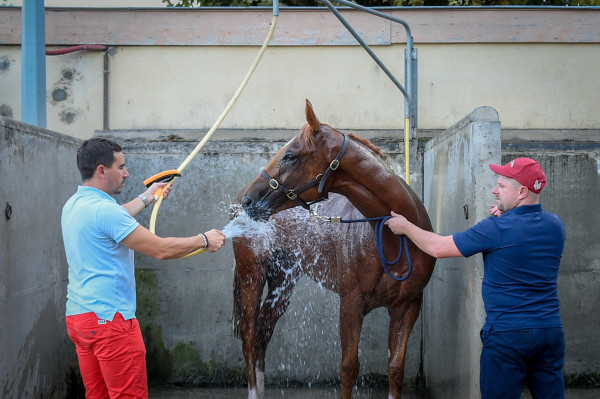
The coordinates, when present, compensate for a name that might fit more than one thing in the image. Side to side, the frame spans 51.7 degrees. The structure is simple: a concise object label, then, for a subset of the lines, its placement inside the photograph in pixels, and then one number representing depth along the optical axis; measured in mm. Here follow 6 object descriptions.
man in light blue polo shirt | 2875
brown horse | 3592
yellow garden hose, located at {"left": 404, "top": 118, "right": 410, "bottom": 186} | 4789
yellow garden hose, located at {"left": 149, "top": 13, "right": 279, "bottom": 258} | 3368
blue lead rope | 3654
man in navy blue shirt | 2895
